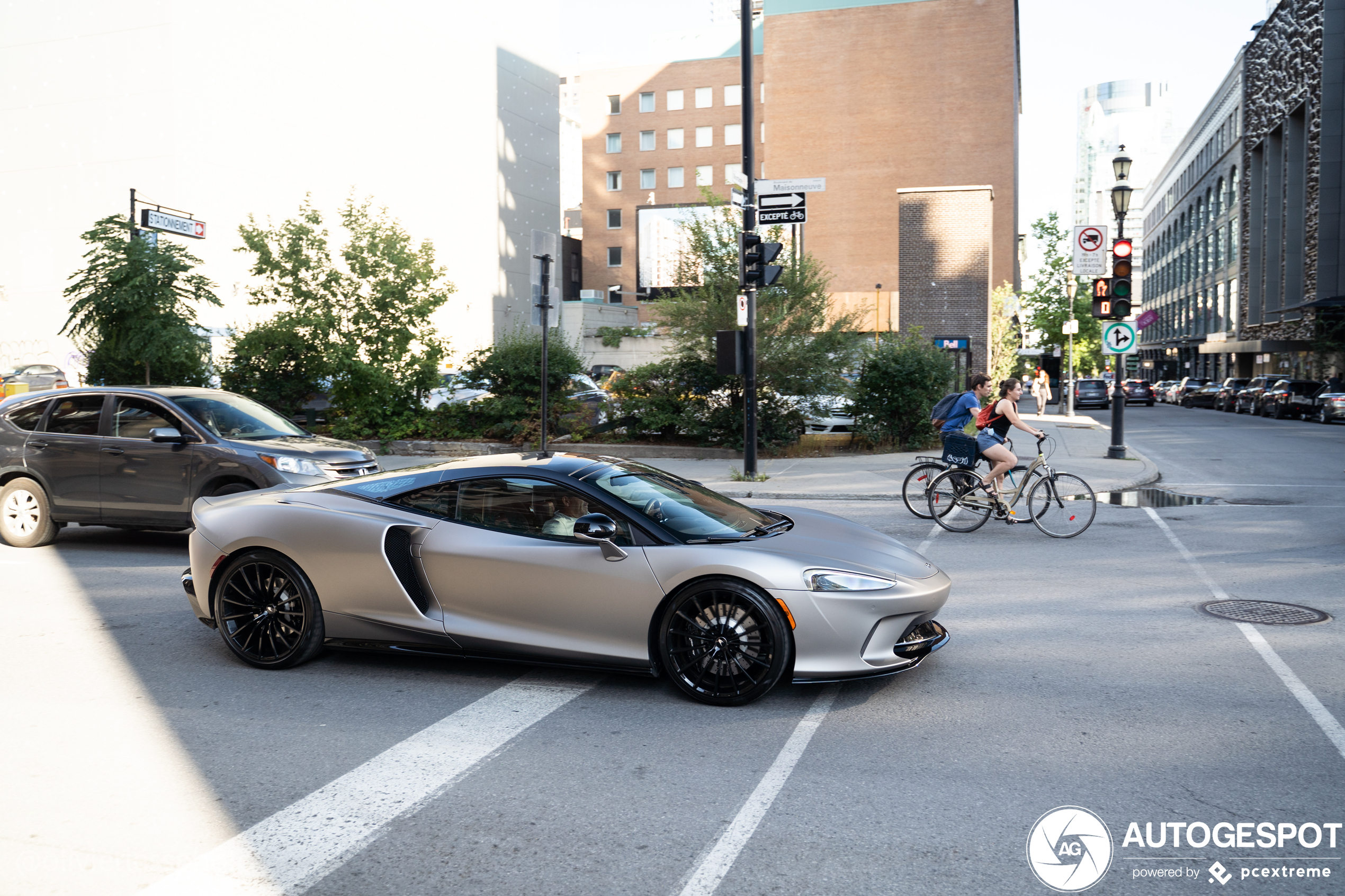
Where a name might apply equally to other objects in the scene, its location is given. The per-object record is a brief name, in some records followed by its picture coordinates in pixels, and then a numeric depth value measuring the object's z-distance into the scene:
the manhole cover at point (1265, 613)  7.31
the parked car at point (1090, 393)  50.09
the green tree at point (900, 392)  21.28
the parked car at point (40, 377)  32.75
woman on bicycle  11.43
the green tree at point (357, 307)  20.86
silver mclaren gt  5.38
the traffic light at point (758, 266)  16.02
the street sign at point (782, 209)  16.23
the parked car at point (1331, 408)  35.41
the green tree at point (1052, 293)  55.59
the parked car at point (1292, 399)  39.16
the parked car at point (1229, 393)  49.56
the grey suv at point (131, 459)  10.19
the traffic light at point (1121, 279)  19.48
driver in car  5.81
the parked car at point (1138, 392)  56.62
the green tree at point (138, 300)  19.91
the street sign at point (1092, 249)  21.53
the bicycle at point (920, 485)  12.13
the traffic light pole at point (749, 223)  16.27
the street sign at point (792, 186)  16.03
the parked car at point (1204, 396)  55.31
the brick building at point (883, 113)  60.25
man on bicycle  11.67
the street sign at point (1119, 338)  20.06
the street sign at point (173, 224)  20.11
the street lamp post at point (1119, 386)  19.72
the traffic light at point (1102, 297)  20.36
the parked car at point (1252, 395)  43.84
